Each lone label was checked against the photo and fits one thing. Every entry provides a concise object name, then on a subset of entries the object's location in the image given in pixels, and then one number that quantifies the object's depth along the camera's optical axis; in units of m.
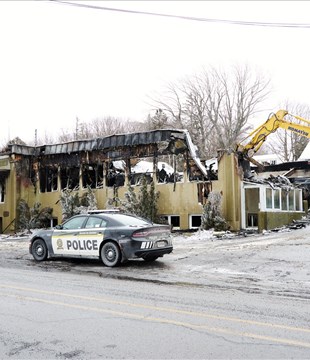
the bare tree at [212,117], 50.06
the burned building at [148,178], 22.67
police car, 12.41
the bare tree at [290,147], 60.97
